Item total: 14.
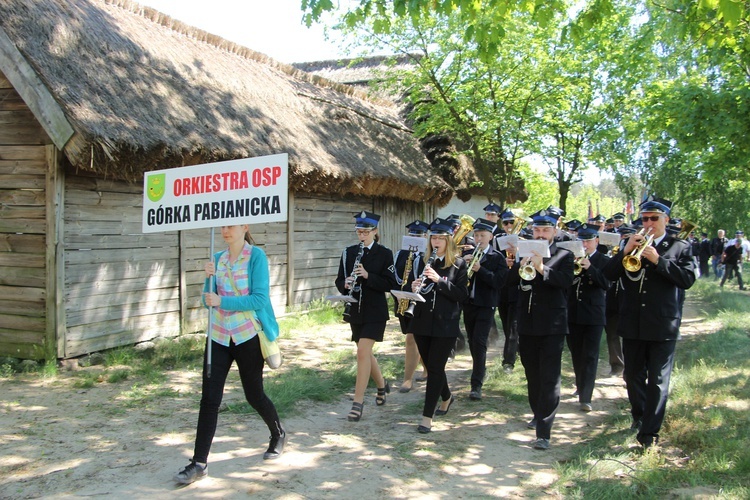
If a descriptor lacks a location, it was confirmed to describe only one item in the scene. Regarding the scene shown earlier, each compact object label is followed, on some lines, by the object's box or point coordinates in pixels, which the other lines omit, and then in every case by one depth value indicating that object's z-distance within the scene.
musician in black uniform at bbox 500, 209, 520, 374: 8.20
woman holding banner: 4.58
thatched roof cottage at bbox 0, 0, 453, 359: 7.82
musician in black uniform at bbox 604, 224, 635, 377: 8.27
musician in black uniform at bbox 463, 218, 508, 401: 7.22
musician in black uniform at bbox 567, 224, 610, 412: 6.80
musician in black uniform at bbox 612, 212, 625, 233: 11.49
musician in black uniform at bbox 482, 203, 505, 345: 8.29
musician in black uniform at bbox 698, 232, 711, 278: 24.64
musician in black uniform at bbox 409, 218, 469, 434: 5.94
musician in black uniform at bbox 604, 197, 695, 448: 5.35
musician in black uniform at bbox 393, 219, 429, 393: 6.34
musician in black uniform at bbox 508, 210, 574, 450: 5.64
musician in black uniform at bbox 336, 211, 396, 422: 6.34
